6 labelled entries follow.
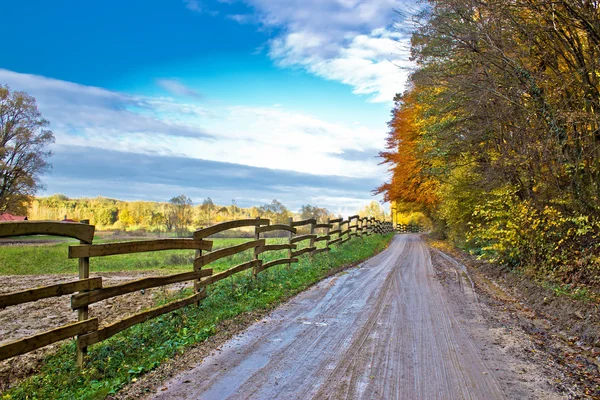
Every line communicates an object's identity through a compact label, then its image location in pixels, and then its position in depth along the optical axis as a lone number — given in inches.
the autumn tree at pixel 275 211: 1545.3
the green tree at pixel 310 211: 1518.2
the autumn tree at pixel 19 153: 1393.9
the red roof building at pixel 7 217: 1644.6
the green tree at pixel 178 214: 1768.0
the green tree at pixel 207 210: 1827.1
